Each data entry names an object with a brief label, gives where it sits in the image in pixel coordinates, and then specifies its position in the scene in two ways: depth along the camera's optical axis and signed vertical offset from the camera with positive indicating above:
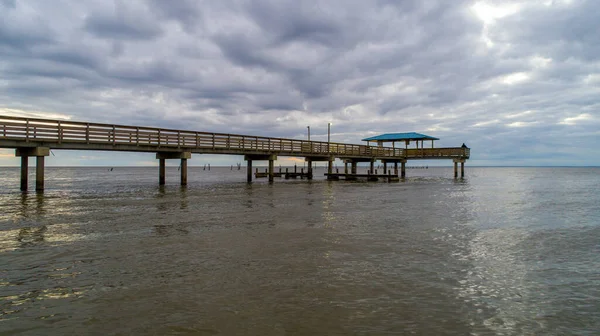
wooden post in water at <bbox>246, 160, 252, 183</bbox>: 39.24 -0.23
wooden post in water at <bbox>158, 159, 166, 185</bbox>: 32.55 -0.30
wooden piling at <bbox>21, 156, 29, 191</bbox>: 24.36 -0.27
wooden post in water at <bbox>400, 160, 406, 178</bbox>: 56.88 +0.01
